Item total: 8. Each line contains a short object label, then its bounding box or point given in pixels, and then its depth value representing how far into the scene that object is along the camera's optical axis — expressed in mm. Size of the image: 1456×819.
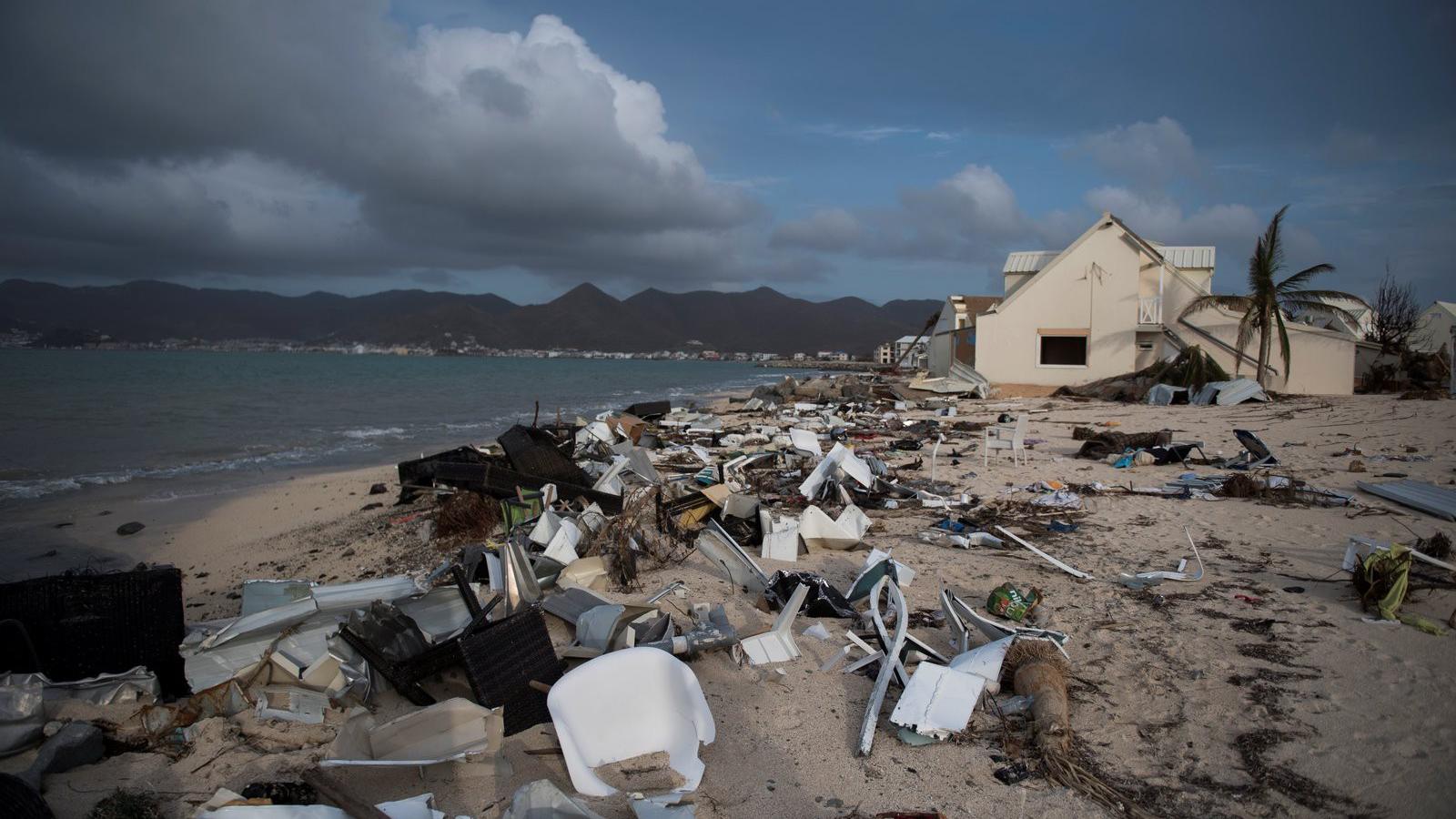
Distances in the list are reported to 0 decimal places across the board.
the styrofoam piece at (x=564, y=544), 5441
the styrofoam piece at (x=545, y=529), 5867
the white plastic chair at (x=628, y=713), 2855
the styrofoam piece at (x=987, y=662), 3564
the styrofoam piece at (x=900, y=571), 5145
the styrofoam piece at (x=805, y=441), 9453
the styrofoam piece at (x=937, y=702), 3230
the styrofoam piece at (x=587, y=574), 5199
